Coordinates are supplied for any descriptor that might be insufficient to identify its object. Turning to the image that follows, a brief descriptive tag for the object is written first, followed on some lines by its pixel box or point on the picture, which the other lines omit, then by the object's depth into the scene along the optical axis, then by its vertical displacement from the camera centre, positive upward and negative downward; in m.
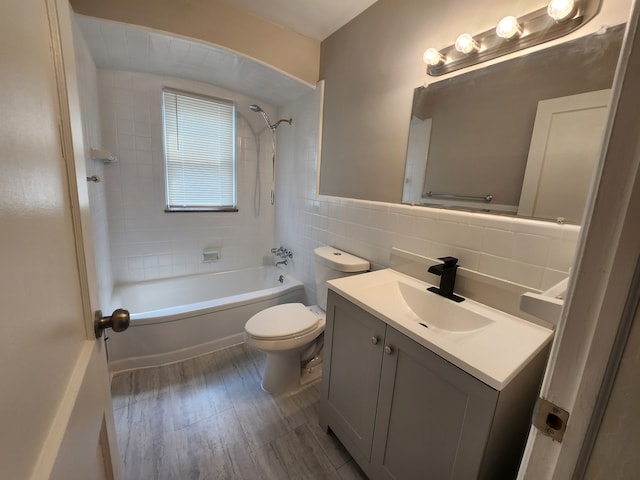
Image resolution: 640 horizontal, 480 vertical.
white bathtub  1.86 -1.06
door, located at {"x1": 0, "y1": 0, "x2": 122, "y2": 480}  0.31 -0.13
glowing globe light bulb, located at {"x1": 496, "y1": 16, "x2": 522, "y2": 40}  1.05 +0.67
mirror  0.93 +0.29
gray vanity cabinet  0.80 -0.74
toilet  1.60 -0.86
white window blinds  2.43 +0.28
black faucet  1.22 -0.36
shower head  2.44 +0.64
